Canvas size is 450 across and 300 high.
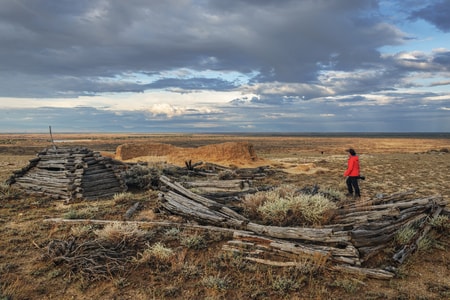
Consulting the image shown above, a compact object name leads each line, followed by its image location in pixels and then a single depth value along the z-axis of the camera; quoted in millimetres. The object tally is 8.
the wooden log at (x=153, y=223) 6830
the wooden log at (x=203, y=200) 7166
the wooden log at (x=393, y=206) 7105
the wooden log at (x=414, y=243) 5820
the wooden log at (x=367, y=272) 5270
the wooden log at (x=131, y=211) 8661
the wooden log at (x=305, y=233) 5730
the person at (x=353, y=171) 10932
